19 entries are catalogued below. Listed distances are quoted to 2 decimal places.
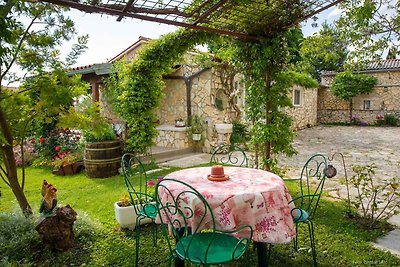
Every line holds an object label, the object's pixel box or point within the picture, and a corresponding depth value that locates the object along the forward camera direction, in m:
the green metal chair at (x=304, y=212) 2.45
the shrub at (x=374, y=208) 3.29
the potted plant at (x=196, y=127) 8.11
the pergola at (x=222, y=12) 2.88
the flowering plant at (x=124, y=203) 3.38
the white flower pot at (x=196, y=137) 8.09
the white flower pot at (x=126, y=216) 3.27
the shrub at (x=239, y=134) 8.83
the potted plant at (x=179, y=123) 8.24
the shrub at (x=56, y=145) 6.83
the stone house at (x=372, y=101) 16.16
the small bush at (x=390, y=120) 15.54
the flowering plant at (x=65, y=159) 6.14
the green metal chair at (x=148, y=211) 2.59
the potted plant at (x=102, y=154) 5.67
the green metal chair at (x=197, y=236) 1.80
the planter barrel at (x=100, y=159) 5.66
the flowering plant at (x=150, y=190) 4.30
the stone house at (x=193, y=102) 8.11
